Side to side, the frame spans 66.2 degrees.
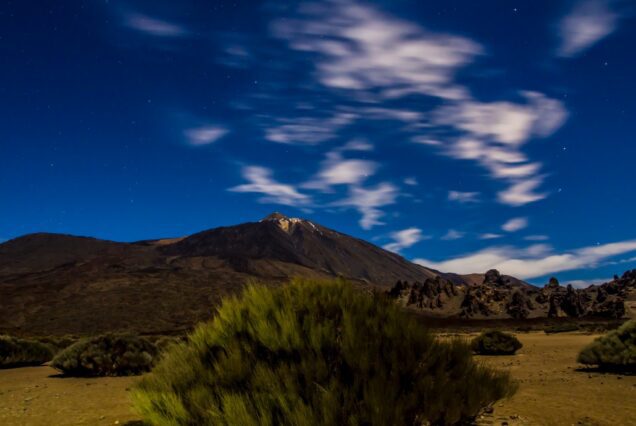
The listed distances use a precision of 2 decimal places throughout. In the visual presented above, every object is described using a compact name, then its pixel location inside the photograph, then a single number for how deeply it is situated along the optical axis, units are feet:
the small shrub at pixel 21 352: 73.05
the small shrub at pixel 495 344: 80.64
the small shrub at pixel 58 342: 97.23
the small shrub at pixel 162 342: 80.10
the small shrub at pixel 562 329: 153.67
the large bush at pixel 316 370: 15.42
